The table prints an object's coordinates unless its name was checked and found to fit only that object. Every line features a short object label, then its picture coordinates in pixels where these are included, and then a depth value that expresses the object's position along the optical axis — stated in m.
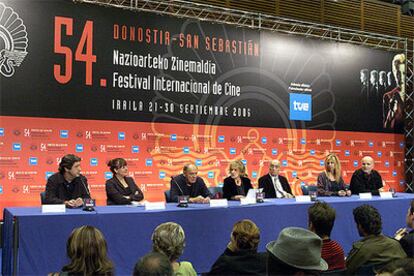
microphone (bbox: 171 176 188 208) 4.21
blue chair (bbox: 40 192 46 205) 4.21
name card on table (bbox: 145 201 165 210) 3.96
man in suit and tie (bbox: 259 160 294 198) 5.71
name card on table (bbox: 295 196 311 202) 4.78
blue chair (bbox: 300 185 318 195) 5.74
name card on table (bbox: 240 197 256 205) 4.40
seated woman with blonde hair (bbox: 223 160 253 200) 5.24
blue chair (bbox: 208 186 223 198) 5.35
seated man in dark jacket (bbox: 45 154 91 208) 4.23
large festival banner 5.78
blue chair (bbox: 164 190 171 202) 5.00
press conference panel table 3.41
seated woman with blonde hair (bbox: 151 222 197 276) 2.27
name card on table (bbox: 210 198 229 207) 4.24
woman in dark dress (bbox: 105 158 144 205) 4.62
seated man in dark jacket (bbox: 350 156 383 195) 5.87
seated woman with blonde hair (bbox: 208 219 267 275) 2.34
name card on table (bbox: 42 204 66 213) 3.58
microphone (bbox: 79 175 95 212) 3.75
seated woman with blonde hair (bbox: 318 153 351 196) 5.61
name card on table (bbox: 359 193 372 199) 5.18
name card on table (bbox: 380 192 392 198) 5.35
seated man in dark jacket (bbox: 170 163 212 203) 4.96
